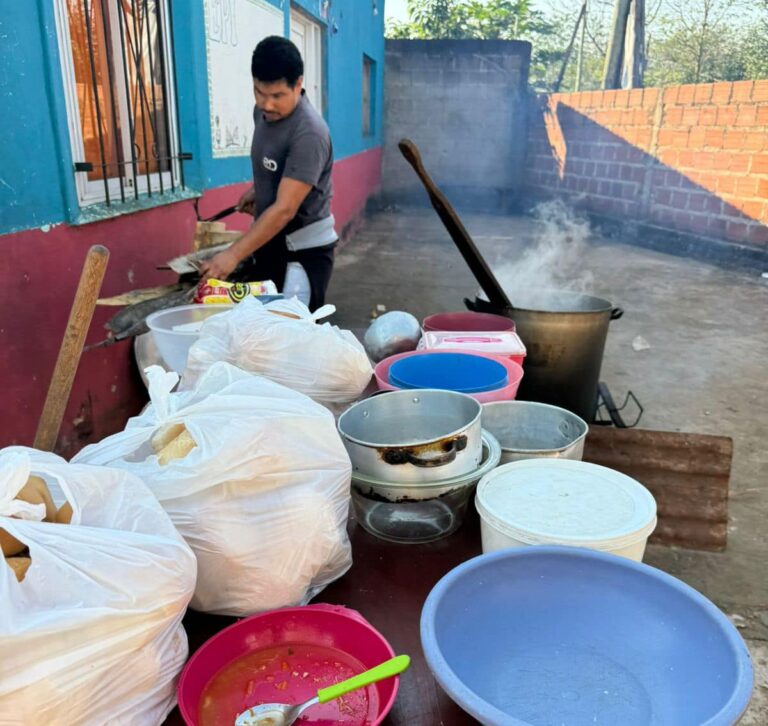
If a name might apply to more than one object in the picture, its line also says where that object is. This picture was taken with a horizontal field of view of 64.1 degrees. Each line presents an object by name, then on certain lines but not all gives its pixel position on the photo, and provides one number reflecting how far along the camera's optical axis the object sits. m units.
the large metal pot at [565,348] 2.41
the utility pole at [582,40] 19.95
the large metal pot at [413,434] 1.09
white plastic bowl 1.73
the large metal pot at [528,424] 1.48
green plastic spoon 0.75
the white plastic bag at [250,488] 0.90
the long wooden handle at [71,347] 1.21
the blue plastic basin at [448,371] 1.63
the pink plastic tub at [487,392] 1.52
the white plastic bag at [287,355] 1.43
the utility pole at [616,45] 13.15
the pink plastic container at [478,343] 1.73
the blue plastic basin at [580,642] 0.77
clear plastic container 1.11
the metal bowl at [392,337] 1.90
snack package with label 2.00
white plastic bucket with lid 0.95
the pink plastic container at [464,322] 2.23
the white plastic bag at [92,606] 0.64
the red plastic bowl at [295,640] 0.84
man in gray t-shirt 2.47
